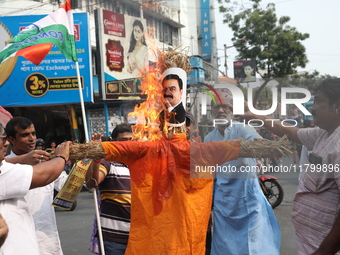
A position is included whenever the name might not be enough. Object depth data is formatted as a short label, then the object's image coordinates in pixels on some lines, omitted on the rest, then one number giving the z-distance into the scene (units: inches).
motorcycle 322.5
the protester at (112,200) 141.5
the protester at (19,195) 91.7
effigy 126.1
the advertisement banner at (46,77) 601.3
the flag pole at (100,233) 141.0
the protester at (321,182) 103.7
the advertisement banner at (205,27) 1164.5
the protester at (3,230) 77.9
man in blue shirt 163.8
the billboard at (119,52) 663.1
